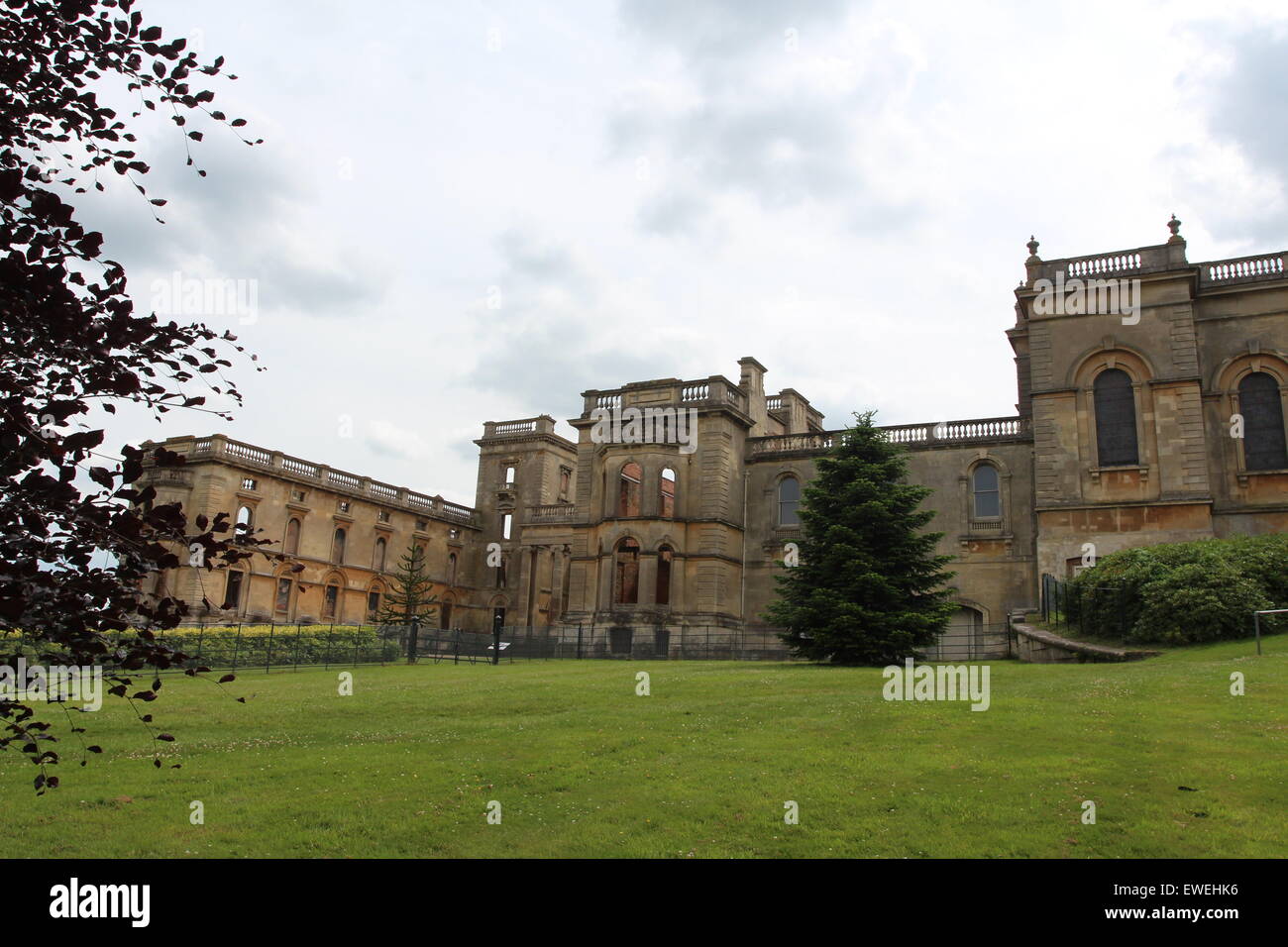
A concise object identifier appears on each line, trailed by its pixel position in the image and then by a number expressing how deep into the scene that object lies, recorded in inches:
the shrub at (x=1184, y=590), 850.1
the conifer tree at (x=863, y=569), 987.9
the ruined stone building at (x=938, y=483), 1322.6
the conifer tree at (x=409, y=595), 1904.5
